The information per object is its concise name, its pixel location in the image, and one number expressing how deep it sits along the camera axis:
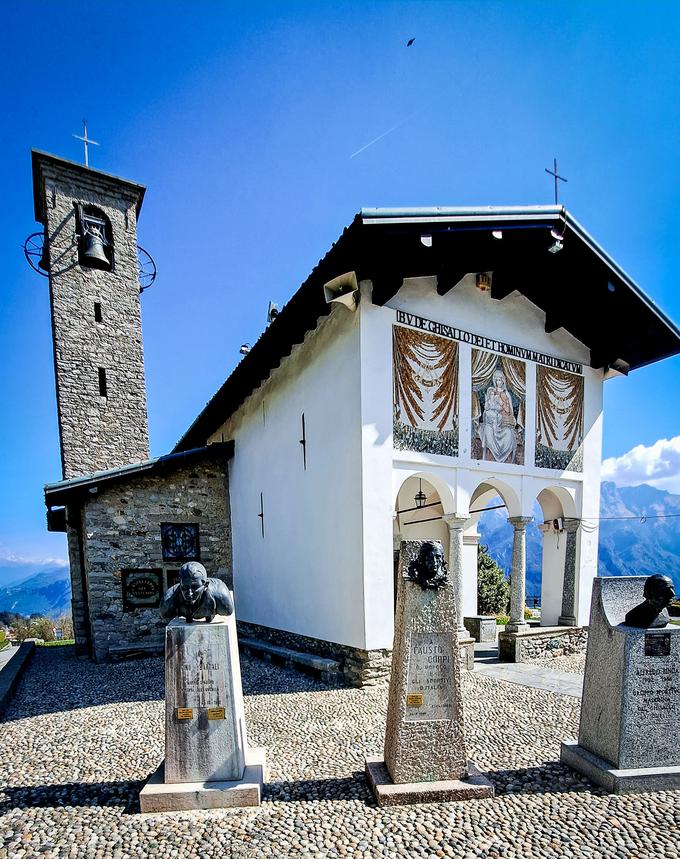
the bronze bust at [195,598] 4.02
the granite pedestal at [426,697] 3.97
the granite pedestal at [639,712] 4.10
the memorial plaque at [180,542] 11.84
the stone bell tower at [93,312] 14.92
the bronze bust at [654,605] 4.05
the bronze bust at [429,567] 3.96
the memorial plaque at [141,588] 11.20
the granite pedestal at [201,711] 3.94
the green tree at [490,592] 23.70
